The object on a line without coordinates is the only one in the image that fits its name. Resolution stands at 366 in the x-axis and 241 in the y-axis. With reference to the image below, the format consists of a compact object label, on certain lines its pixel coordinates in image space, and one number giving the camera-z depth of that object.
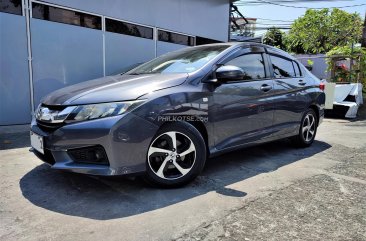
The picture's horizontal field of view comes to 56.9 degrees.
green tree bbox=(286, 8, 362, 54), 25.45
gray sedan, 2.93
